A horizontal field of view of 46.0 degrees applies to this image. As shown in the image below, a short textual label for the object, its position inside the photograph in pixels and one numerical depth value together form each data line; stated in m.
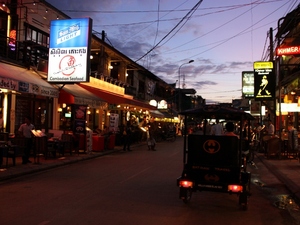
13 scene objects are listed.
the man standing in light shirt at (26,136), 13.94
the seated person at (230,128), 8.69
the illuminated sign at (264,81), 21.61
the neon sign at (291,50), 16.08
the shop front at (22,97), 14.81
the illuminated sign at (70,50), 18.86
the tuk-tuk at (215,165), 7.59
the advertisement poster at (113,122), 24.64
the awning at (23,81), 14.09
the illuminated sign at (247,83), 36.24
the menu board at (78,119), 19.08
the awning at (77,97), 18.89
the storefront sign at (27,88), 13.76
